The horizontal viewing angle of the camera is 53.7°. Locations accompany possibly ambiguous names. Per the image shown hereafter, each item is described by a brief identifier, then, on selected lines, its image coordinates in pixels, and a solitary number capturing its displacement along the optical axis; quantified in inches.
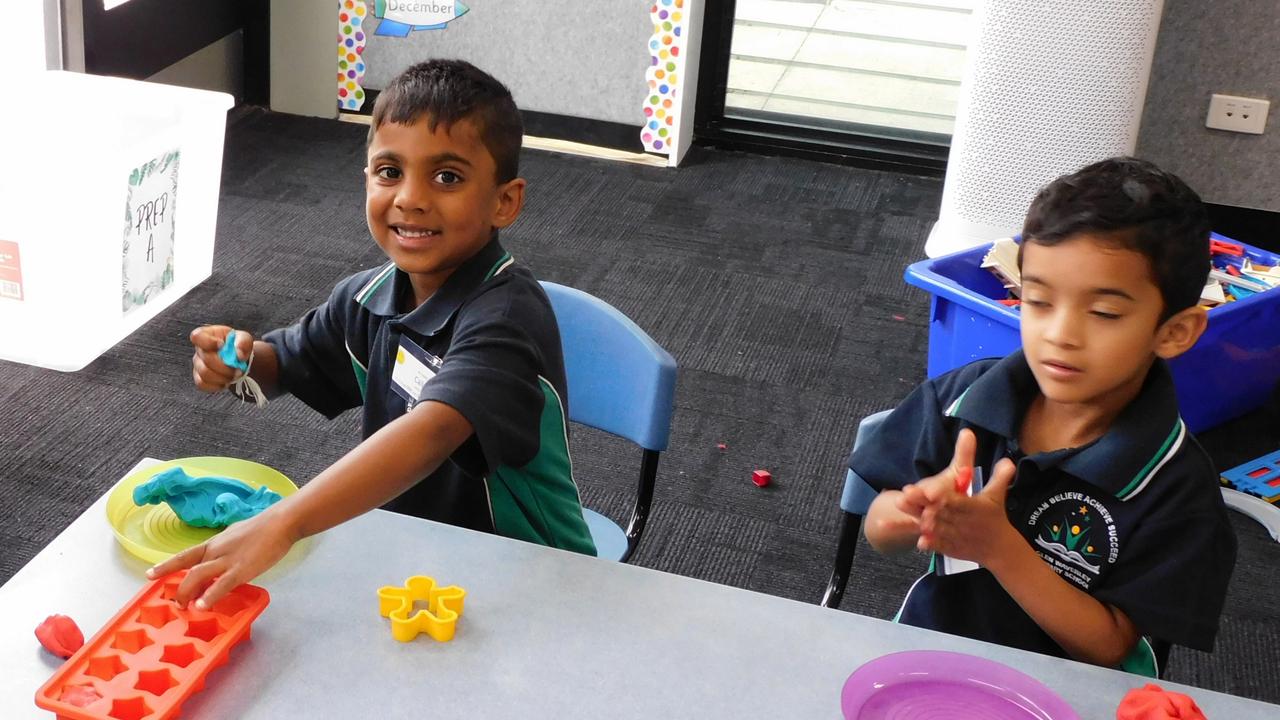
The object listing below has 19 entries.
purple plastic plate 32.4
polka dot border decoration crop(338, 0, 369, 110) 140.8
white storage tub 86.6
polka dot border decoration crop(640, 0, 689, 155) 132.9
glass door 139.5
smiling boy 42.2
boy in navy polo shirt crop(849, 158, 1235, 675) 39.7
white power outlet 119.5
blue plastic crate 83.3
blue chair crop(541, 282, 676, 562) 52.1
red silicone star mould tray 30.0
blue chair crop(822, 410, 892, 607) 47.6
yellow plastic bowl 36.5
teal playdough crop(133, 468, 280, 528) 37.2
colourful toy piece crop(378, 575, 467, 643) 33.3
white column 102.6
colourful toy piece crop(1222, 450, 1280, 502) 86.7
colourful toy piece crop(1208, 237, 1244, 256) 97.3
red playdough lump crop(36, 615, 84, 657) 32.1
